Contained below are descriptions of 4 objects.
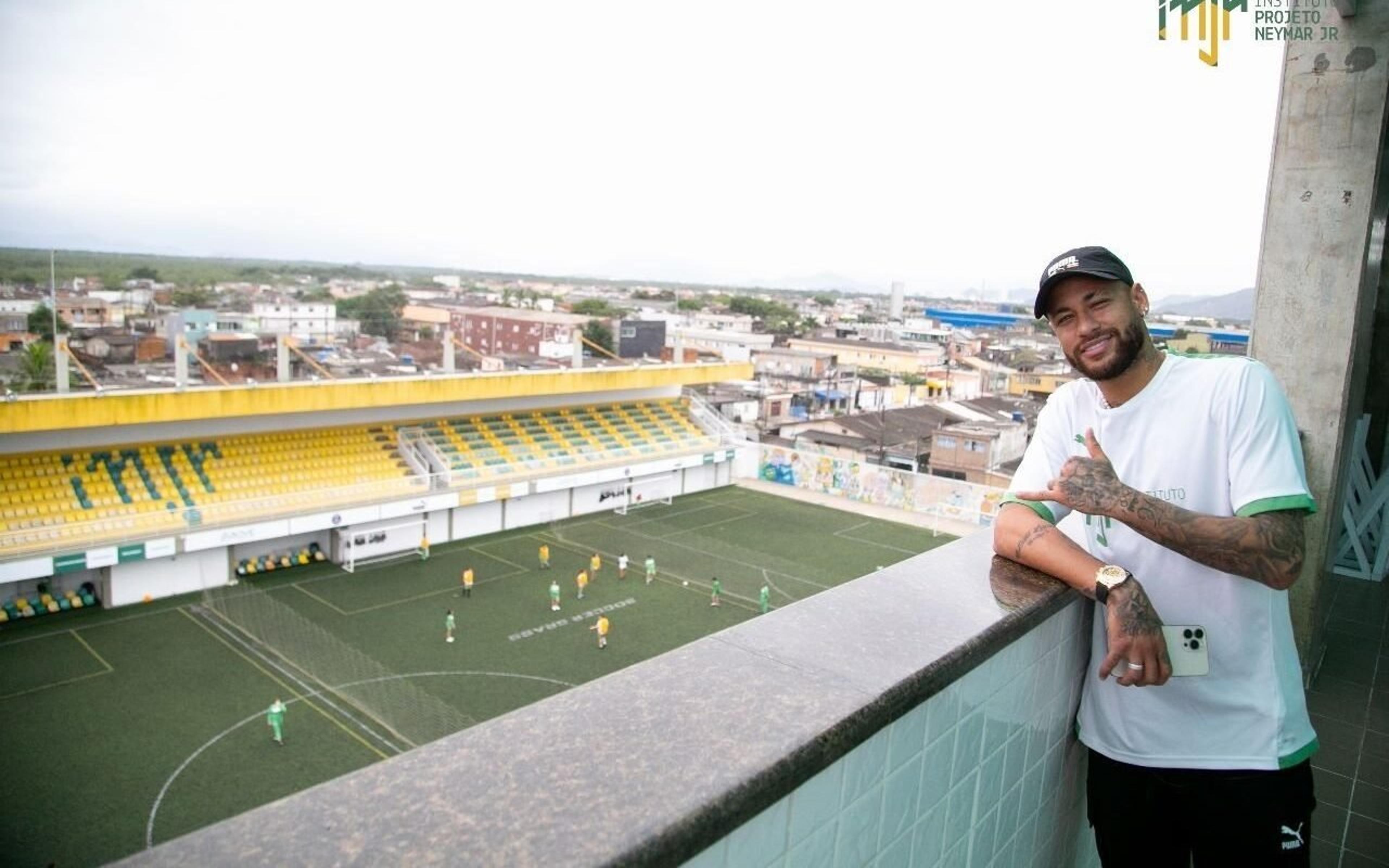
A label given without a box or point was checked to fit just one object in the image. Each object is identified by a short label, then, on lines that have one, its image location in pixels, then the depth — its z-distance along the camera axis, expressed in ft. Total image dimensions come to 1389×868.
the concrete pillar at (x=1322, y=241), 13.80
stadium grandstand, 51.08
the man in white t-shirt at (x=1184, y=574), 5.50
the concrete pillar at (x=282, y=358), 63.16
